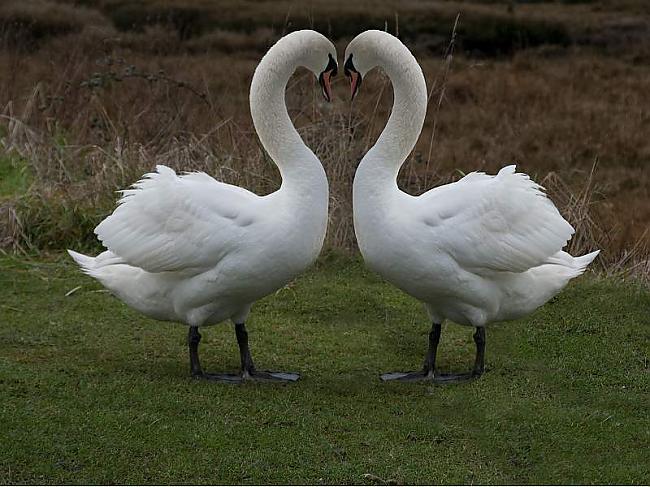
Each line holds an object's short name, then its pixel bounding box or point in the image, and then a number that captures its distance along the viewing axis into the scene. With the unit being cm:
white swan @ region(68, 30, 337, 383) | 614
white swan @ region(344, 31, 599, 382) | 624
